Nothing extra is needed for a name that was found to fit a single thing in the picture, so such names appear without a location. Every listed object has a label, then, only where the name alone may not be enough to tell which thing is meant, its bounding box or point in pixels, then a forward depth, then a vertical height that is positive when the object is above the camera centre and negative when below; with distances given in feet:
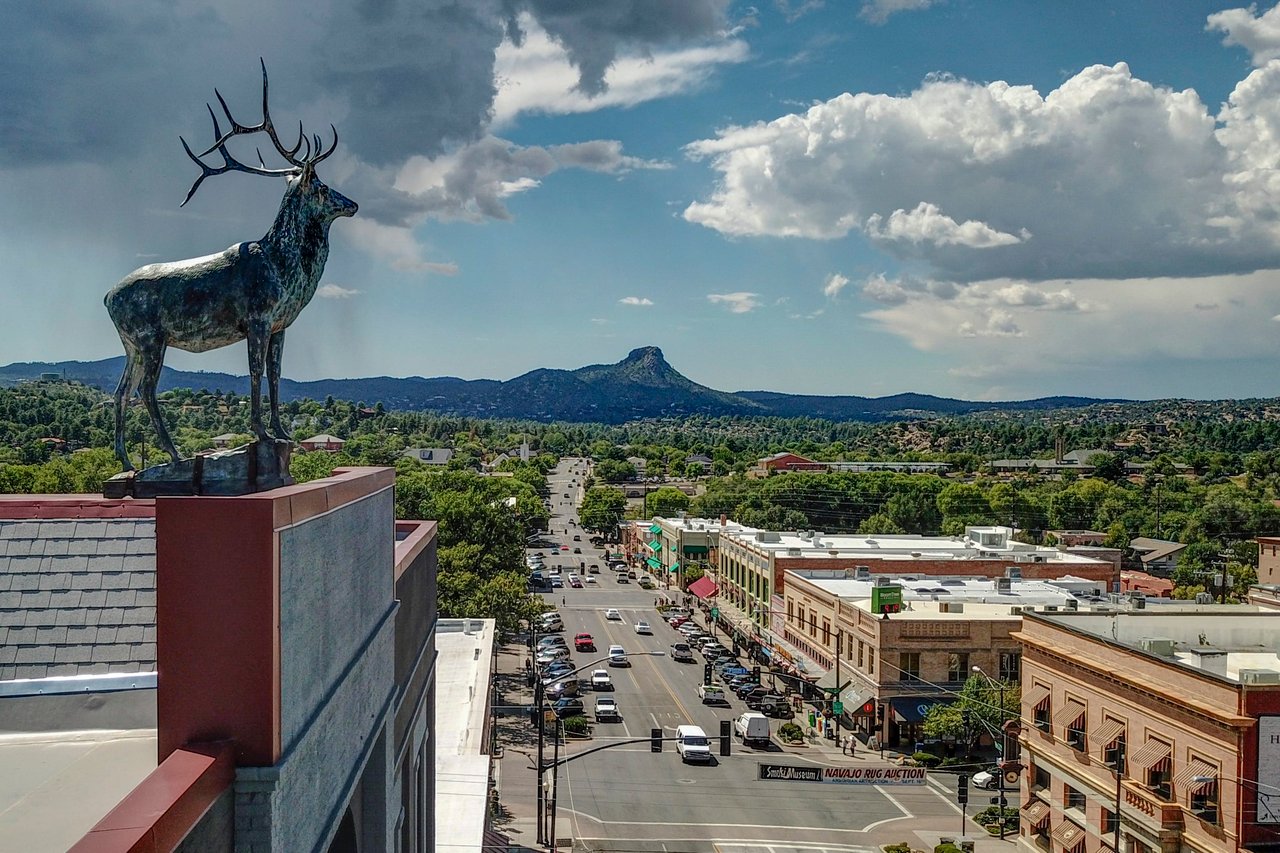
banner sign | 116.37 -42.52
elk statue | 33.22 +3.51
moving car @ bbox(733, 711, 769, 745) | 150.61 -47.49
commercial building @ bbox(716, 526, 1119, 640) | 214.28 -32.60
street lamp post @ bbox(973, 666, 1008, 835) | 117.93 -41.94
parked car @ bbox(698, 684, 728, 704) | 174.29 -49.44
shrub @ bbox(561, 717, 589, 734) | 152.05 -47.82
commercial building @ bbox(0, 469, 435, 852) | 21.84 -6.78
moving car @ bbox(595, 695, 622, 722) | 161.38 -48.48
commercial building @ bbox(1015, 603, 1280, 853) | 77.71 -27.97
